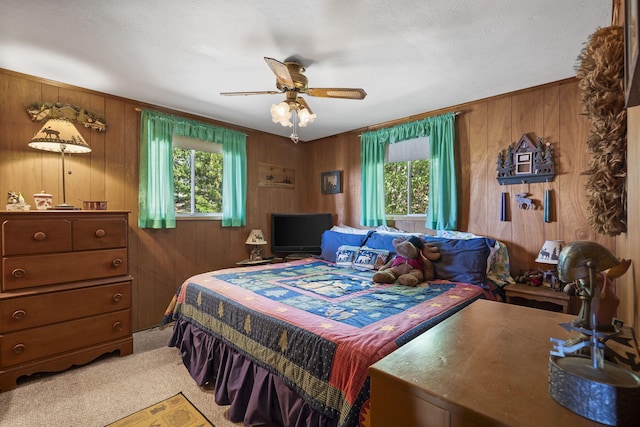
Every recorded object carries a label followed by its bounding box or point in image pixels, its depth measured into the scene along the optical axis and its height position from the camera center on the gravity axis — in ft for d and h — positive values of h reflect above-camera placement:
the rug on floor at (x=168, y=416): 5.80 -4.27
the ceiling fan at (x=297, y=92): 7.28 +2.94
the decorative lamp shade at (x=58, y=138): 7.64 +1.90
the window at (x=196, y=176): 11.66 +1.35
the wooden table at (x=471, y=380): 1.91 -1.35
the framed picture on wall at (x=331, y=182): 14.51 +1.33
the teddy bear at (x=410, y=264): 8.25 -1.70
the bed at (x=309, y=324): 4.51 -2.16
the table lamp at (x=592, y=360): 1.73 -1.08
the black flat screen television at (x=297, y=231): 13.98 -1.09
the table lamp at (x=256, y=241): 13.06 -1.46
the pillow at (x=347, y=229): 12.13 -0.93
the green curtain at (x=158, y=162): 10.44 +1.71
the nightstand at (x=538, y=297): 7.58 -2.42
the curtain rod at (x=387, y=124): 12.19 +3.64
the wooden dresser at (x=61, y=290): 7.07 -2.15
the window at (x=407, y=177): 11.82 +1.31
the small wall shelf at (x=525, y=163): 8.83 +1.41
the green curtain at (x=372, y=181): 12.64 +1.21
